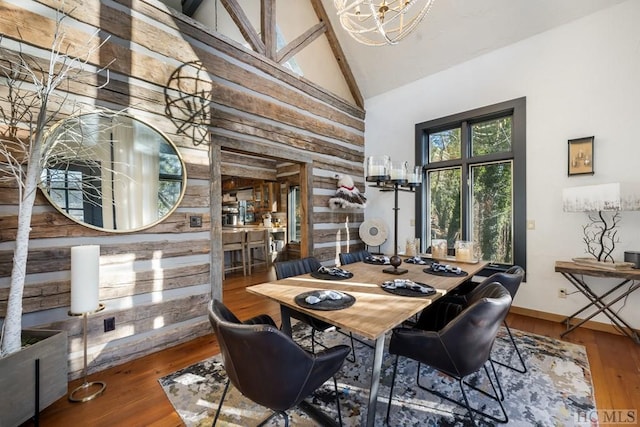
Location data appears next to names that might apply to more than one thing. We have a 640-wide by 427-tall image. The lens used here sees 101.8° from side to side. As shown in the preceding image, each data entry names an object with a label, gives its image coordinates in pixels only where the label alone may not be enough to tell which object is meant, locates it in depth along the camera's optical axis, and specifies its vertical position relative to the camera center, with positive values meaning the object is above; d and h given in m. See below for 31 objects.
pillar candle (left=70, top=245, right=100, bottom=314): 1.85 -0.46
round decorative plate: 4.65 -0.35
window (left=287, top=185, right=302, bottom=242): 7.37 -0.01
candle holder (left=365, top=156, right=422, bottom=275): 2.13 +0.32
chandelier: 1.81 +1.46
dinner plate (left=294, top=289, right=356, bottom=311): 1.46 -0.53
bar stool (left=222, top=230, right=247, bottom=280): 5.36 -0.60
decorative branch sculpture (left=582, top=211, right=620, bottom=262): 2.84 -0.28
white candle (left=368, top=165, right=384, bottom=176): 2.13 +0.35
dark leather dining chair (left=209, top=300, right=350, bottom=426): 1.11 -0.70
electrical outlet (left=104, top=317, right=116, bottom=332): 2.23 -0.94
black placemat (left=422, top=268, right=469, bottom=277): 2.18 -0.52
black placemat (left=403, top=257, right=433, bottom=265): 2.69 -0.52
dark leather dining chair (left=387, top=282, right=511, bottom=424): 1.41 -0.74
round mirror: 2.03 +0.37
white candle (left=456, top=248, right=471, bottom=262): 2.76 -0.45
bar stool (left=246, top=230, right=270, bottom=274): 5.80 -0.67
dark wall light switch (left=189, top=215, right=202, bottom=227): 2.76 -0.07
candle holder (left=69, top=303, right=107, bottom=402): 1.85 -1.30
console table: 2.54 -0.84
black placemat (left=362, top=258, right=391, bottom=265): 2.75 -0.52
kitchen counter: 6.51 -0.39
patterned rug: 1.67 -1.33
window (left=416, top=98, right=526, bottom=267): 3.45 +0.47
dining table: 1.31 -0.54
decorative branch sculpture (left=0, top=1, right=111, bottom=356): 1.59 +0.76
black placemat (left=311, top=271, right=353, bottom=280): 2.12 -0.52
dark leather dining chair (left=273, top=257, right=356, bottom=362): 2.12 -0.55
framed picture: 2.93 +0.64
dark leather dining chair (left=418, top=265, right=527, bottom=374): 1.98 -0.76
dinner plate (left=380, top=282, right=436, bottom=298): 1.65 -0.52
